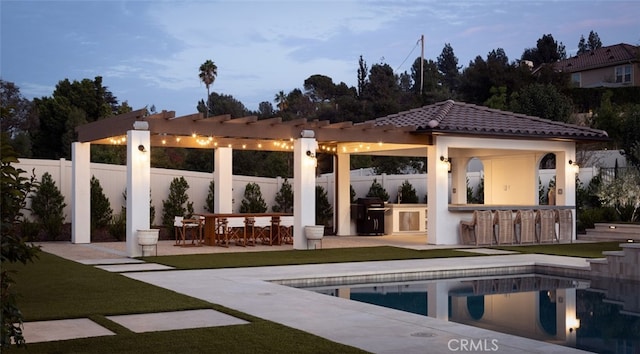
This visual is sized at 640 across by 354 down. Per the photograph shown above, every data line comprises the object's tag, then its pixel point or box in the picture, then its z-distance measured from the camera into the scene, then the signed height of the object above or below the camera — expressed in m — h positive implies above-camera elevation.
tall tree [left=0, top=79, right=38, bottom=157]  38.88 +4.59
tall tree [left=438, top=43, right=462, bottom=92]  99.94 +18.82
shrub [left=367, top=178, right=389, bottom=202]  27.67 +0.33
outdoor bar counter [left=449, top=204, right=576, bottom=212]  20.81 -0.19
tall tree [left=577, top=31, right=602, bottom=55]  97.89 +20.65
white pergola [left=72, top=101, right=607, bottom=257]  17.44 +1.57
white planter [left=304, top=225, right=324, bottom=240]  18.67 -0.76
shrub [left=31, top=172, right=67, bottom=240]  22.41 -0.12
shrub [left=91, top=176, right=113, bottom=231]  23.23 -0.19
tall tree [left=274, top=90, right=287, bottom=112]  65.11 +8.81
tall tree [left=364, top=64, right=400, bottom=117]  49.50 +7.94
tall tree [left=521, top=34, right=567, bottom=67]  74.81 +14.77
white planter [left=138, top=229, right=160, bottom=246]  16.70 -0.77
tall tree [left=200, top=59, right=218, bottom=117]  59.44 +10.17
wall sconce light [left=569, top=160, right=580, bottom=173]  22.75 +1.02
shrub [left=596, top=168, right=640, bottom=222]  23.84 +0.19
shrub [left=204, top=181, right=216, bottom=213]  25.73 +0.05
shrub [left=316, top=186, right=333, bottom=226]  26.78 -0.28
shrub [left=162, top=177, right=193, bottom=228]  24.55 -0.01
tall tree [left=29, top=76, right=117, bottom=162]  38.12 +4.71
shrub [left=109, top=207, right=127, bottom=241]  22.48 -0.83
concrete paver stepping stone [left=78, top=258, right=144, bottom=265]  15.77 -1.24
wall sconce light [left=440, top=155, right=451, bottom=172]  20.61 +1.13
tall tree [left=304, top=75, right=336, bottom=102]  65.38 +10.03
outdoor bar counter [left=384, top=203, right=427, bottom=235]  25.72 -0.60
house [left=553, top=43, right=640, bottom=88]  51.09 +9.24
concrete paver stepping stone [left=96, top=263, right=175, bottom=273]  14.30 -1.27
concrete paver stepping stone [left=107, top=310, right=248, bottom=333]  8.41 -1.38
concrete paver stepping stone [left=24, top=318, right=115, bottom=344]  7.82 -1.38
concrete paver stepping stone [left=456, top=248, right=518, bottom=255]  18.55 -1.25
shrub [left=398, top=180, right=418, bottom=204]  27.88 +0.28
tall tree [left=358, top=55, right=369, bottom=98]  59.33 +10.11
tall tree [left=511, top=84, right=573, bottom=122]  34.69 +4.45
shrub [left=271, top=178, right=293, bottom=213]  27.02 +0.08
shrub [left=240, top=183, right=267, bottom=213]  26.23 +0.01
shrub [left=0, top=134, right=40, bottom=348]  5.03 -0.25
